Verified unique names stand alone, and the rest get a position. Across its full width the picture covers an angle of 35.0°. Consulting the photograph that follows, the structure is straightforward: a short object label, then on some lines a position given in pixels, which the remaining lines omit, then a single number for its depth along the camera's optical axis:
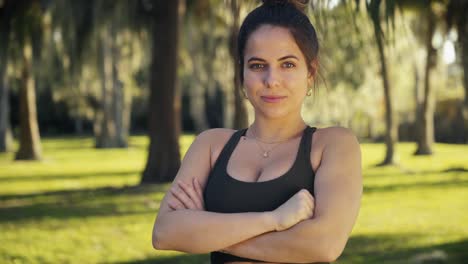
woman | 2.36
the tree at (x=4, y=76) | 15.89
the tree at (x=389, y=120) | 21.30
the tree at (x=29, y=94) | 19.02
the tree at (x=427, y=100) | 23.02
